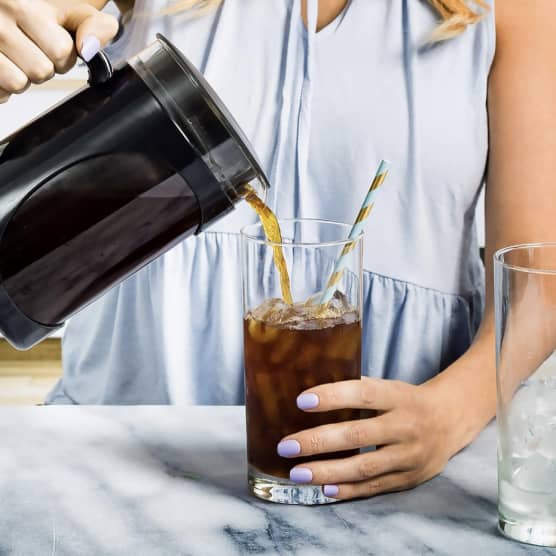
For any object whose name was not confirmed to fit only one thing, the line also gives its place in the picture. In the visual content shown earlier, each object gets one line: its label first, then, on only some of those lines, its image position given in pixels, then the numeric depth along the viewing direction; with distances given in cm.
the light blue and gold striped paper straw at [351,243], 74
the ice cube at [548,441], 69
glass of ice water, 69
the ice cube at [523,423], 70
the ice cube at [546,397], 69
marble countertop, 70
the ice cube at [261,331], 74
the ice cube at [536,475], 69
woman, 103
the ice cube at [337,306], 74
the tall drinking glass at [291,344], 74
